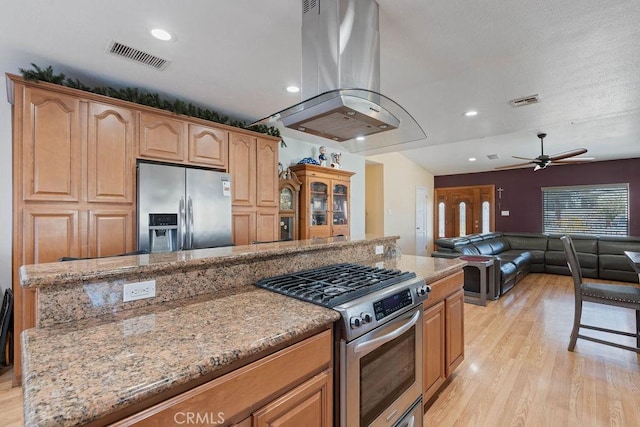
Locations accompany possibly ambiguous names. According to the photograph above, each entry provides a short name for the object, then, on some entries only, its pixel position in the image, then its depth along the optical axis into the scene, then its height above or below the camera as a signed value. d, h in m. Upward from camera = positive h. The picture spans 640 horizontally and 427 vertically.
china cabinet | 4.22 +0.19
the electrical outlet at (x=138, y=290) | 1.19 -0.30
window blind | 6.41 +0.07
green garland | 2.23 +1.04
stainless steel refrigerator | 2.63 +0.06
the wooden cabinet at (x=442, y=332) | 1.86 -0.80
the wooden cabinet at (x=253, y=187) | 3.40 +0.32
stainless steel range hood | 1.61 +0.81
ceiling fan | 4.71 +0.86
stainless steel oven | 1.18 -0.53
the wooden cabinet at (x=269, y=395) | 0.74 -0.52
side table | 4.05 -0.91
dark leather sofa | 4.75 -0.79
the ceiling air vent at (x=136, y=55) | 2.12 +1.17
